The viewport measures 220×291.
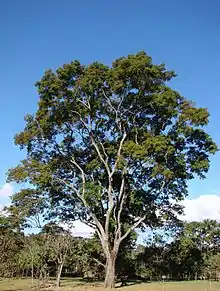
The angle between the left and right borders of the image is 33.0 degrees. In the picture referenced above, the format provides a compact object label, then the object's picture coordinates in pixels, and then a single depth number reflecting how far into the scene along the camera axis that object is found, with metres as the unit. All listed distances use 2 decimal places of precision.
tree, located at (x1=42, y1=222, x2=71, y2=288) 21.86
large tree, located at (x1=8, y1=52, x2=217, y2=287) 23.34
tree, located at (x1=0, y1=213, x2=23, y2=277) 26.84
